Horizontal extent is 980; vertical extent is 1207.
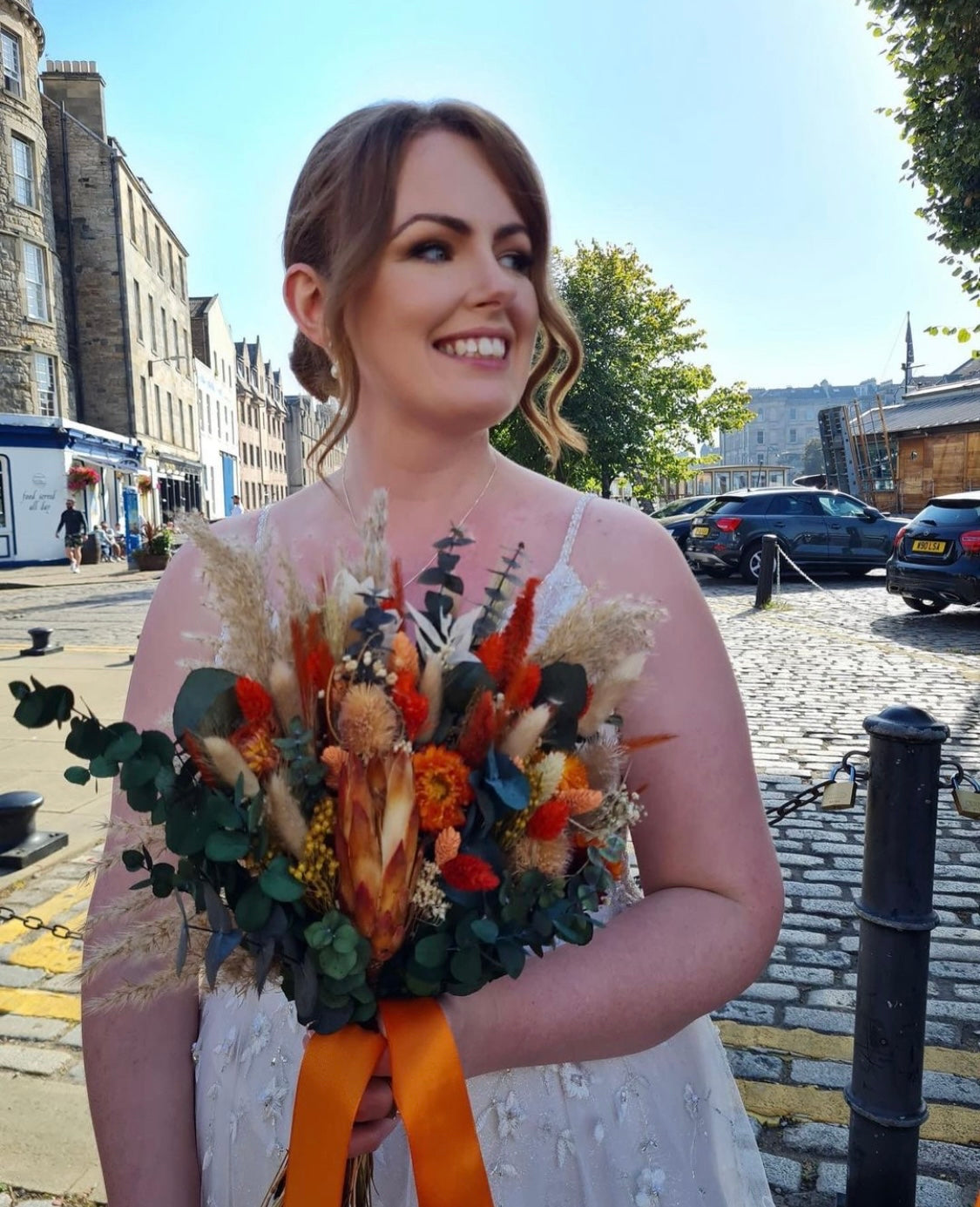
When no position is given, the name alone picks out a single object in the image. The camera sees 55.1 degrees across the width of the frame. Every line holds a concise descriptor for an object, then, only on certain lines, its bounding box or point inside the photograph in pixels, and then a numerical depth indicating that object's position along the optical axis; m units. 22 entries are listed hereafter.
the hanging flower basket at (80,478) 26.89
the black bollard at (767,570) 13.94
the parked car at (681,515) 20.80
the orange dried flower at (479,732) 0.96
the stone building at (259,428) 60.19
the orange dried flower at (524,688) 0.98
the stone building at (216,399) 47.09
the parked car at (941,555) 11.86
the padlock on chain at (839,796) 2.43
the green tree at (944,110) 7.57
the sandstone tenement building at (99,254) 31.59
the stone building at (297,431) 75.44
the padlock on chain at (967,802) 2.36
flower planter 24.03
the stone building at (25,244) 27.73
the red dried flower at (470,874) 0.94
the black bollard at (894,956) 2.19
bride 1.25
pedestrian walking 25.52
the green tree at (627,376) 28.00
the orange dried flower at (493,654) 1.00
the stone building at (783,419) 170.88
